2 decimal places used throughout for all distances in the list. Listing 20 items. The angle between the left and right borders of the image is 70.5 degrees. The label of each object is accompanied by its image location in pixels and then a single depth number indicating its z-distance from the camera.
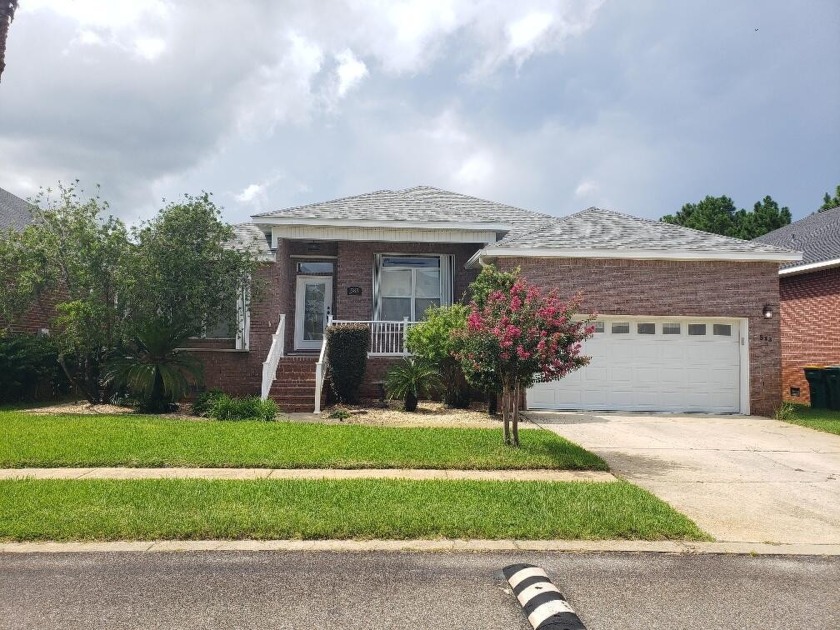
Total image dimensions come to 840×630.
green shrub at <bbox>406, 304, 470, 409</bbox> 12.54
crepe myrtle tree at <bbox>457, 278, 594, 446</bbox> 8.00
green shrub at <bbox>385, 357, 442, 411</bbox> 12.65
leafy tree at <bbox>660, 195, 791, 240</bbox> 33.53
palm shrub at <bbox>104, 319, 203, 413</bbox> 12.02
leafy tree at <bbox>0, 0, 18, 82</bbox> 5.54
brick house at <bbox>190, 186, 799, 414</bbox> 13.73
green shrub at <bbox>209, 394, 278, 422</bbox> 11.30
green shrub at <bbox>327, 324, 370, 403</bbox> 13.27
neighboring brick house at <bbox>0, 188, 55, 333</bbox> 16.38
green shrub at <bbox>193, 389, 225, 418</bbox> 12.17
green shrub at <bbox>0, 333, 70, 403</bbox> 13.60
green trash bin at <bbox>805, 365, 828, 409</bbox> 15.06
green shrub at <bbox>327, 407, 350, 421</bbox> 11.64
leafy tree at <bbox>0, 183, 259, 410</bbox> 12.55
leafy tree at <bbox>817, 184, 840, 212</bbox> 30.67
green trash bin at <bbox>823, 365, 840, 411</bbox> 14.78
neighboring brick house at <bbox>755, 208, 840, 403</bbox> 15.95
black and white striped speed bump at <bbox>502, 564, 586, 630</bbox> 3.44
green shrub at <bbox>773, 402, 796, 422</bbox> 13.25
